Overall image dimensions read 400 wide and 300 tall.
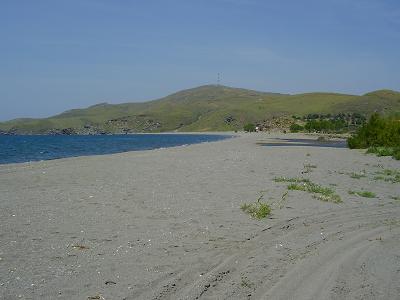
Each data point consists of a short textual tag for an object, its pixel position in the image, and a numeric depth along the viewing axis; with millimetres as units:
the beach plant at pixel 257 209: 12062
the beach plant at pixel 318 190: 14851
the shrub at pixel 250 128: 161000
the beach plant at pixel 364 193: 15866
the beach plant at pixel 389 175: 20500
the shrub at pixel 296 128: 132375
